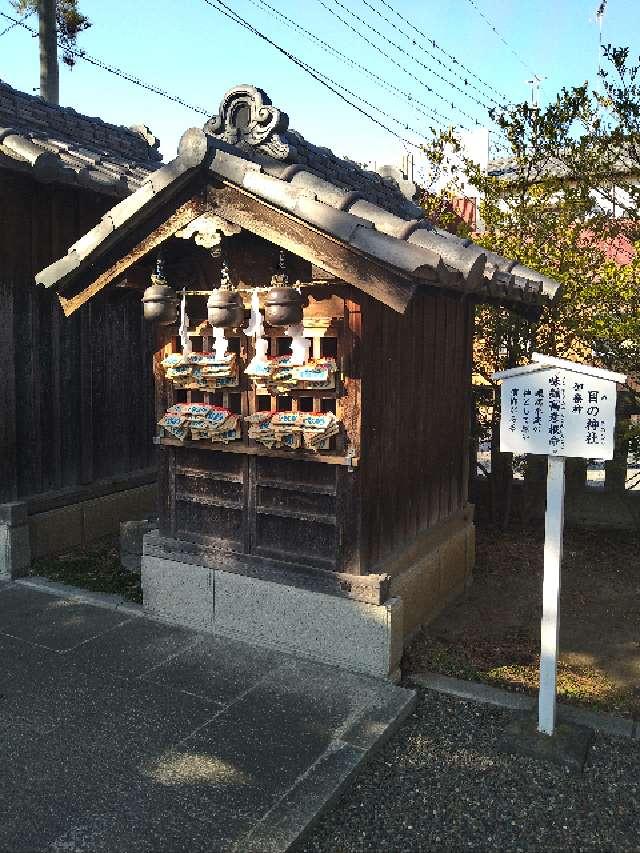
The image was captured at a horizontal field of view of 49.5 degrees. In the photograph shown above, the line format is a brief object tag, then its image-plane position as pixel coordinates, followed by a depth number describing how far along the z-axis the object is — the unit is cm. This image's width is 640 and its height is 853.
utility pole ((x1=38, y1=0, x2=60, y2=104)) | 1848
